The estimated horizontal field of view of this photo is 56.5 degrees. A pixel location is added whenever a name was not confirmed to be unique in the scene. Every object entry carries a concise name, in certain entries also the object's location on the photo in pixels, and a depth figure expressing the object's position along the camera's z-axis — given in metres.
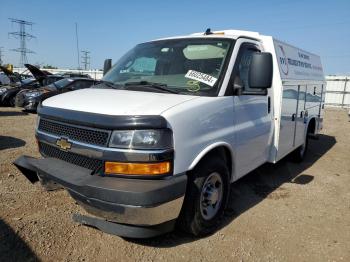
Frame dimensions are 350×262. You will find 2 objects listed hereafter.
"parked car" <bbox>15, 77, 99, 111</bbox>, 12.44
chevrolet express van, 2.74
